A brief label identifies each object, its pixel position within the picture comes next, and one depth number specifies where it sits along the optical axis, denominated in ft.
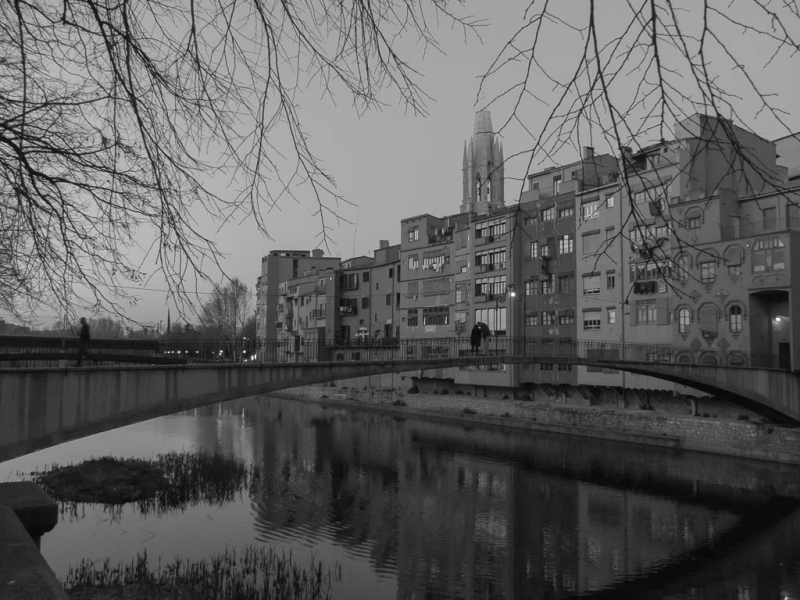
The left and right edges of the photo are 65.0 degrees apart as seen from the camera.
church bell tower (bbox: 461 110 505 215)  308.40
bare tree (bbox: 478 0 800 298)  9.09
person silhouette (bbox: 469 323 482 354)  96.99
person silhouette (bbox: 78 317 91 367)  48.16
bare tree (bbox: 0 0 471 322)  11.59
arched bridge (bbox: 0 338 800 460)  45.50
